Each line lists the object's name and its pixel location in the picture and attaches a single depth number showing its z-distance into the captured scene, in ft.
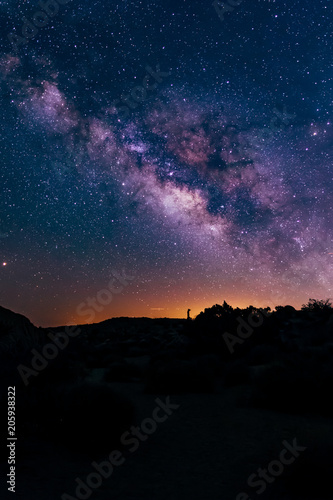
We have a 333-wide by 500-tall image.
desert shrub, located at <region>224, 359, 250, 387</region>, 48.96
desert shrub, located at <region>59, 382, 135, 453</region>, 24.02
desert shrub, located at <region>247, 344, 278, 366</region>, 59.21
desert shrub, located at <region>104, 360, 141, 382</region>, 55.93
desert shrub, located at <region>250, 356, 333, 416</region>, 34.50
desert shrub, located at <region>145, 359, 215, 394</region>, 45.03
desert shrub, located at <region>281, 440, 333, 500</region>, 16.52
